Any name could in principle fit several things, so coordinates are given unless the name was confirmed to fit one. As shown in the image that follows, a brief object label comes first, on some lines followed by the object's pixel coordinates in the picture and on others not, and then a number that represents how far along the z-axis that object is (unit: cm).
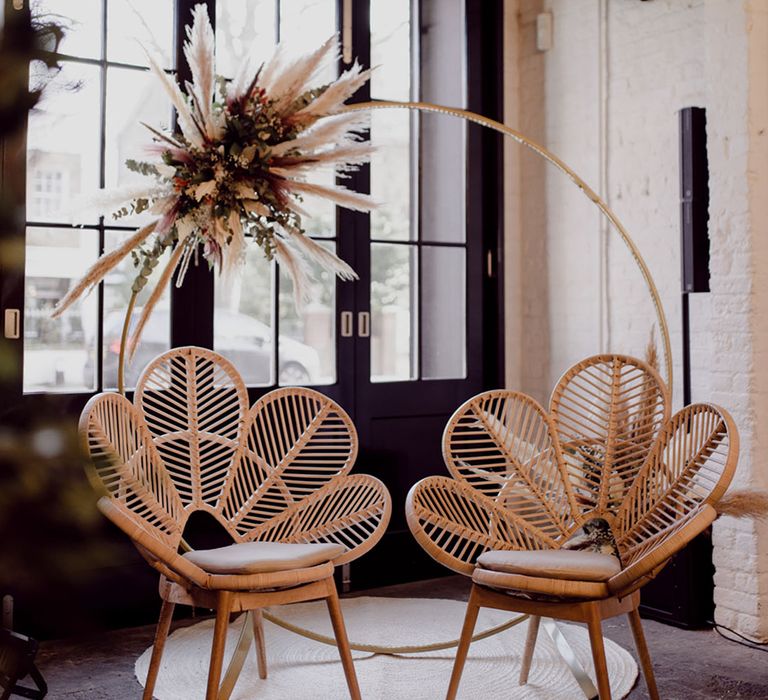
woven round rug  255
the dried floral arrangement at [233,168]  205
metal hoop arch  283
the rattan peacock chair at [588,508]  210
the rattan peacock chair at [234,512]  212
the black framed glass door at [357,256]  311
